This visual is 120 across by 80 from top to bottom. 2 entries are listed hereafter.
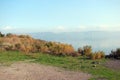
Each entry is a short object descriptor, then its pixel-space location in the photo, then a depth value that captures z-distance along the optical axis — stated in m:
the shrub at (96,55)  13.14
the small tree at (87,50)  15.01
